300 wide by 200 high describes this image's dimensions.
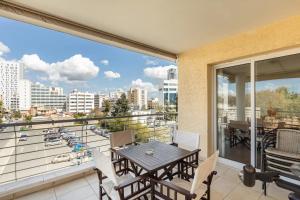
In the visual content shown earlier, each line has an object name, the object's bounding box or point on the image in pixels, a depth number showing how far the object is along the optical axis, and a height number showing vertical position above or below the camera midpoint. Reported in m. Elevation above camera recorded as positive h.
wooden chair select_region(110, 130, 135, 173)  1.96 -0.64
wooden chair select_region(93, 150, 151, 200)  1.15 -0.78
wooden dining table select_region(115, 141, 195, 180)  1.40 -0.68
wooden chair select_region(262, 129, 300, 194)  1.82 -0.74
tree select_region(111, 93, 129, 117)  7.94 -0.16
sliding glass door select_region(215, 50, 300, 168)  2.09 -0.01
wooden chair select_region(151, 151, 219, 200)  1.04 -0.76
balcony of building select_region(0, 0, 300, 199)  1.77 +0.75
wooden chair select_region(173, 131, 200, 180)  1.70 -0.68
